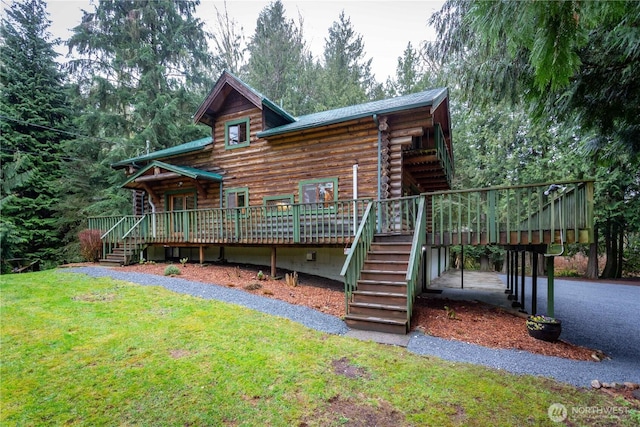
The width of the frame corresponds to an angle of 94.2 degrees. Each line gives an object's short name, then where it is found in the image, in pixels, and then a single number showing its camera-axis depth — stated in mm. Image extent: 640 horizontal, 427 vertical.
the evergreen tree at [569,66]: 2221
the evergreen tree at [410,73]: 23206
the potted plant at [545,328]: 5512
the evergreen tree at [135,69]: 18859
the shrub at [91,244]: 13266
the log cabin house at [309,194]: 6520
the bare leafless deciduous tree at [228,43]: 23906
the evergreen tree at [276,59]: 24781
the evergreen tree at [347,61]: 25719
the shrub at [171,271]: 9812
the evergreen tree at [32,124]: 17047
